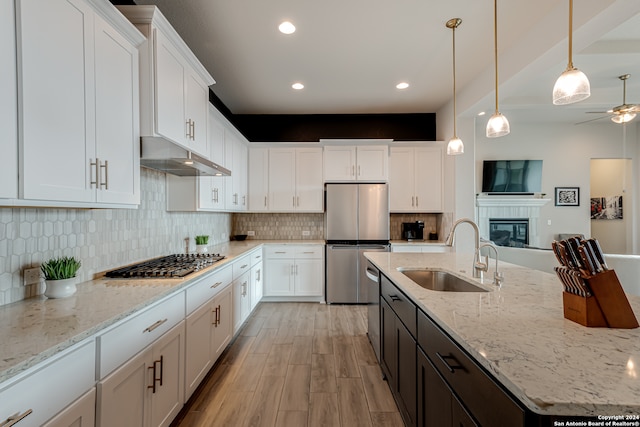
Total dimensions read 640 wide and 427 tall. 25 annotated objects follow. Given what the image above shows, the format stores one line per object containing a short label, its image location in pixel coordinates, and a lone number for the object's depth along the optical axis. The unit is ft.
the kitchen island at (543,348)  1.99
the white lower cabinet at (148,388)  3.74
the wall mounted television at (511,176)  17.85
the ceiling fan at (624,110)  11.26
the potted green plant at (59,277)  4.50
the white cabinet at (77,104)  3.54
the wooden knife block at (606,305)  3.03
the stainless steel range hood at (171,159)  6.16
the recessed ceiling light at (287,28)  7.88
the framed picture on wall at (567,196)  18.65
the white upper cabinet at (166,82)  5.70
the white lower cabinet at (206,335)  6.04
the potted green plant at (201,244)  9.89
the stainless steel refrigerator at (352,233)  13.50
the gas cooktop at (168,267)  5.96
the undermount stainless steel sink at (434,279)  6.56
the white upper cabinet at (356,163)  13.97
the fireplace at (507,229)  18.13
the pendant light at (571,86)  4.67
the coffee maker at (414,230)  14.80
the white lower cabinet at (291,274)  13.71
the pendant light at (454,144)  7.98
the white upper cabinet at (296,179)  14.47
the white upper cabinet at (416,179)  14.46
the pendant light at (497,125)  6.67
